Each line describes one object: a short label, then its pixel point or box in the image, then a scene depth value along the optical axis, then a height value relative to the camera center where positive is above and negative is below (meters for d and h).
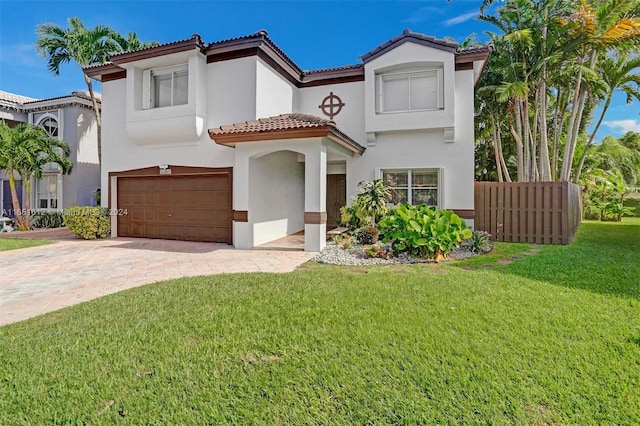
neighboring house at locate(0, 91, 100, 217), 18.73 +3.77
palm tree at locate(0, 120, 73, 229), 15.52 +2.60
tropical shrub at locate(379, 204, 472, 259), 9.06 -0.64
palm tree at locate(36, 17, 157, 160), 17.59 +8.79
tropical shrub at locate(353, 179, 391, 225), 11.10 +0.25
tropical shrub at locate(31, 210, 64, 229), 18.41 -0.63
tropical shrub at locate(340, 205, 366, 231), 11.78 -0.38
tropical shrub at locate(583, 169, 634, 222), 20.50 +0.91
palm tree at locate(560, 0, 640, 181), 11.86 +6.59
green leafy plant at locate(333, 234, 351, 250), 10.69 -1.07
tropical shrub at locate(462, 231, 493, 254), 10.21 -1.14
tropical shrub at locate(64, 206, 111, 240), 13.48 -0.57
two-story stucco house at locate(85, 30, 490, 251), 12.05 +3.08
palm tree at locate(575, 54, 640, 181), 15.00 +6.13
